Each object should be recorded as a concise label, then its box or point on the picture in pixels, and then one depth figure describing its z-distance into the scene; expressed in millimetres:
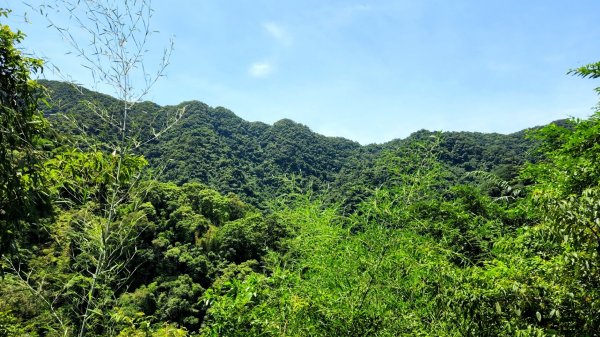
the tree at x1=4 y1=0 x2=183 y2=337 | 2902
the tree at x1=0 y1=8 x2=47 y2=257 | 2408
